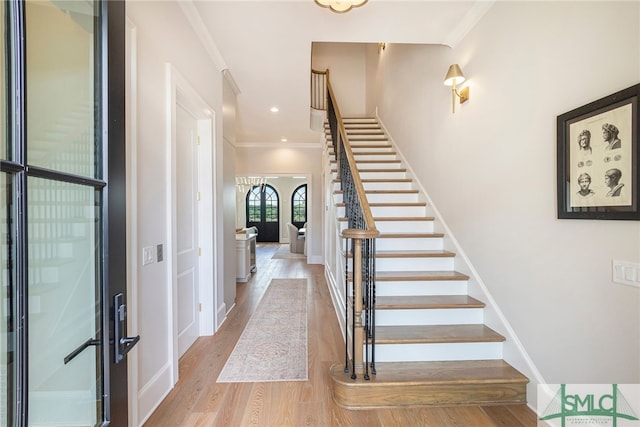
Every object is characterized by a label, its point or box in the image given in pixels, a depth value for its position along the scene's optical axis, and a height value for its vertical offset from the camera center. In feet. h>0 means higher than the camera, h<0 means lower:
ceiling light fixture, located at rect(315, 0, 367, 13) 6.54 +4.44
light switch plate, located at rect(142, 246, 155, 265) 6.19 -0.88
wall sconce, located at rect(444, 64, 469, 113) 9.31 +4.05
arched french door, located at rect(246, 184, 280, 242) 42.88 -0.19
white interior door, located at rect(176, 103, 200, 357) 8.80 -0.46
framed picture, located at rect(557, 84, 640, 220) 4.65 +0.86
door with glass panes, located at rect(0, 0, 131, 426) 2.06 -0.02
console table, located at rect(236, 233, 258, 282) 18.88 -2.88
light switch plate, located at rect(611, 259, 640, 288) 4.69 -0.97
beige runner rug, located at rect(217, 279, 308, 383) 8.03 -4.24
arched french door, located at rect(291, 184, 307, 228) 42.88 +0.90
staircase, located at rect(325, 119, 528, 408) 6.81 -3.16
